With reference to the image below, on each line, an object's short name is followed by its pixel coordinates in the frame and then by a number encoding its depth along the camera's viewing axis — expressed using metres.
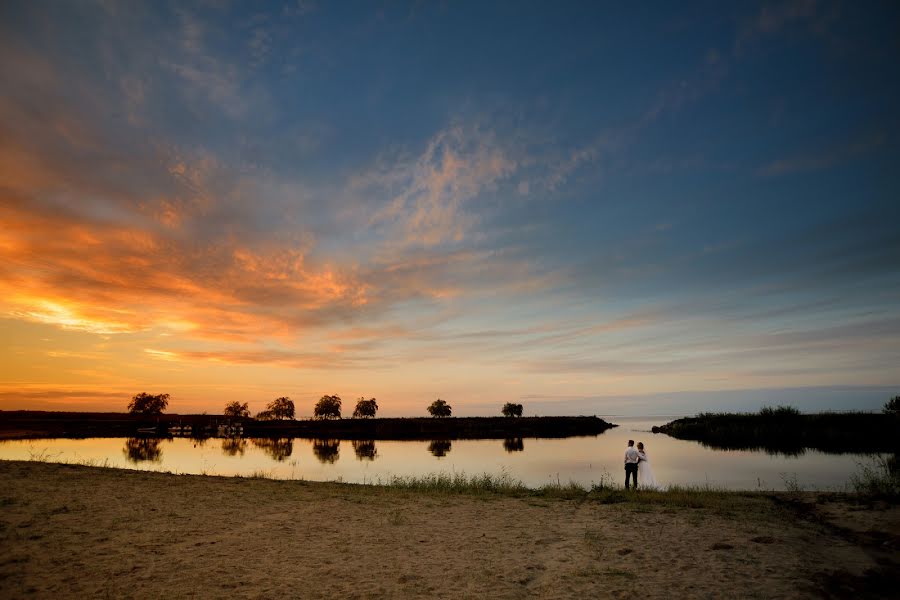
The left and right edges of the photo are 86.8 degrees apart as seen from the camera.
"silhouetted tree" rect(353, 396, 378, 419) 131.50
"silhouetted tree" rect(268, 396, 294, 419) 131.25
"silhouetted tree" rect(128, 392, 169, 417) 126.62
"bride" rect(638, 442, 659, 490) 20.75
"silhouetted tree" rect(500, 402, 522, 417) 139.38
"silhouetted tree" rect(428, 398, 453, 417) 129.50
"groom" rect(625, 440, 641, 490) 21.42
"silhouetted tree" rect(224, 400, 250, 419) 134.25
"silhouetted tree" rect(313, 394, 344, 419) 124.38
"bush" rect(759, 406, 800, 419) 58.72
